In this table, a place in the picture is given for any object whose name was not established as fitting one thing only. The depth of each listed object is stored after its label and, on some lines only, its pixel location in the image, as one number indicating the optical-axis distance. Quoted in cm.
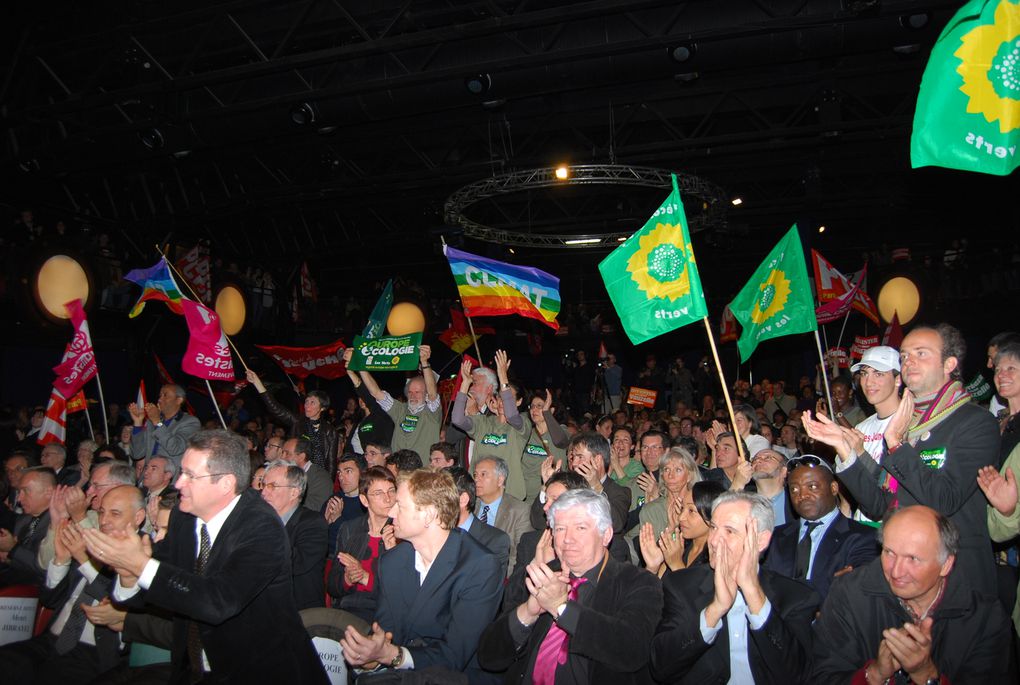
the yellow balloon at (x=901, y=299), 1627
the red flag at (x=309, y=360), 1439
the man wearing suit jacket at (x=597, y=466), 586
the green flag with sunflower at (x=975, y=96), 379
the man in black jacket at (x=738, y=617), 333
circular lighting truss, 1271
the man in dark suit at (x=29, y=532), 559
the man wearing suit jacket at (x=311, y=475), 737
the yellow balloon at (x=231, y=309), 1653
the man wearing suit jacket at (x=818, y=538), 421
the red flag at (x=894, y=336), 1032
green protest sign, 934
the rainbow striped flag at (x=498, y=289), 869
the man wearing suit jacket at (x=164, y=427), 793
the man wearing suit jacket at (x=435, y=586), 382
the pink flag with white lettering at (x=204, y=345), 925
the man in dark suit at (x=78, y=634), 467
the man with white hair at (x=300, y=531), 549
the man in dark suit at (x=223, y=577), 308
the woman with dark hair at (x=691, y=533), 434
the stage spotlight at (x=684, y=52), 919
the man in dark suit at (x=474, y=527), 499
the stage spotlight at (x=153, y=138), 1120
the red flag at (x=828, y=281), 1312
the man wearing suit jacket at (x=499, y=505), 595
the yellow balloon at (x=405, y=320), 1717
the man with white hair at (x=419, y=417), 841
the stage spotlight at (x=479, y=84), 991
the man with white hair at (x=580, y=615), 327
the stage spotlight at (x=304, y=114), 1068
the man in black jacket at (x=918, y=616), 324
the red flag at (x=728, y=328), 1861
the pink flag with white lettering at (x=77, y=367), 898
